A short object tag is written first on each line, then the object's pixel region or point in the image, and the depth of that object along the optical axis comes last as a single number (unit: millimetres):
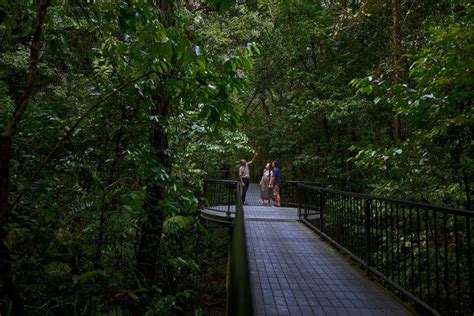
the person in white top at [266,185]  16078
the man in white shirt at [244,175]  15603
